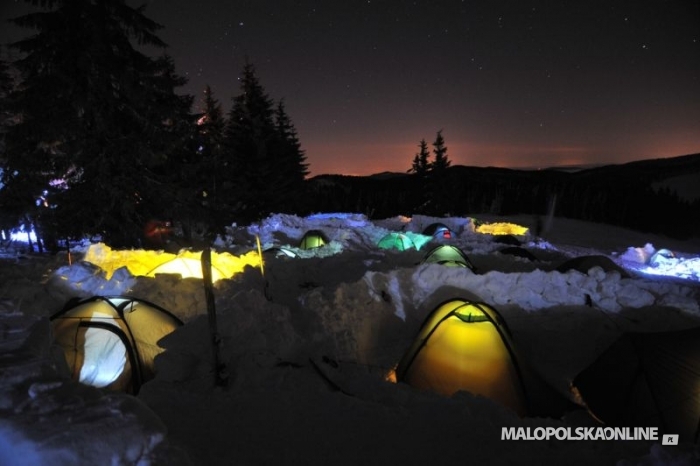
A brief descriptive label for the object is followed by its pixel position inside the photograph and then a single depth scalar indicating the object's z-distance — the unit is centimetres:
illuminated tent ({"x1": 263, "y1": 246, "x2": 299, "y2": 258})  1268
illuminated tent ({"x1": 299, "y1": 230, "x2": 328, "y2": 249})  1797
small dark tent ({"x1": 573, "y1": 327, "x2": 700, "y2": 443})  509
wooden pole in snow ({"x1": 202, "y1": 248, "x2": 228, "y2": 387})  411
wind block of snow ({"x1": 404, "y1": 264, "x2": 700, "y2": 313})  909
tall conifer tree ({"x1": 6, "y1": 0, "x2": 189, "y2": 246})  1173
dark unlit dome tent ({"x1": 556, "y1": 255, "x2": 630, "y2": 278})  1185
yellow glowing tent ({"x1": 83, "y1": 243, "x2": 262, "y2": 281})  974
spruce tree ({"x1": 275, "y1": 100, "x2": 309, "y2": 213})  3231
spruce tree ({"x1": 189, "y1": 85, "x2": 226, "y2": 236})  1422
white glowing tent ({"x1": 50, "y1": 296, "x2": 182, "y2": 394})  562
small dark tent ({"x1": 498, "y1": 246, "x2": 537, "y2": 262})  1554
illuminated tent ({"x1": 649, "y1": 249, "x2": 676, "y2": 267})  1842
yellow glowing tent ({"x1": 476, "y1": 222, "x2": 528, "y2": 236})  3002
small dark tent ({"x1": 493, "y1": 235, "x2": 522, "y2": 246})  2012
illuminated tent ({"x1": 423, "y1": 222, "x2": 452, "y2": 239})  2222
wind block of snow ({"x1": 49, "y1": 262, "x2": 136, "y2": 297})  777
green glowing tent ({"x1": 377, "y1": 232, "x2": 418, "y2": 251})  1848
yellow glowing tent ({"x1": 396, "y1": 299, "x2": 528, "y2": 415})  582
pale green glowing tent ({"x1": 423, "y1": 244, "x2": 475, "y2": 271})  1260
